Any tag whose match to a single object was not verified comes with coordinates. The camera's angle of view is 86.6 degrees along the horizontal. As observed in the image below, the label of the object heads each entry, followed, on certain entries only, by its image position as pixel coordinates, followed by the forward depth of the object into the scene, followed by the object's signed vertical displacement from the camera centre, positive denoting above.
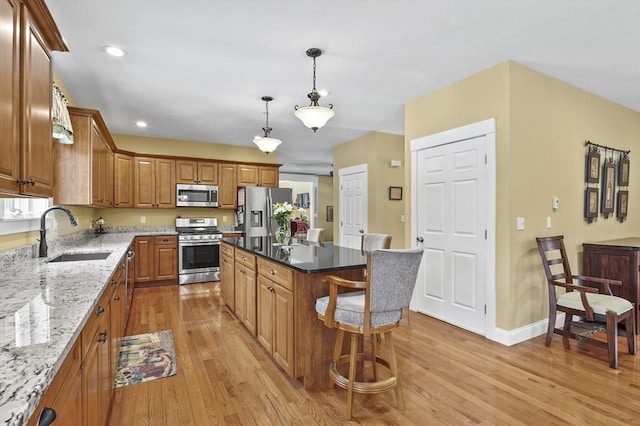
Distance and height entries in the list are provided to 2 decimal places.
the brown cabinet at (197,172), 6.01 +0.74
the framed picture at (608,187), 4.04 +0.32
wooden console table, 3.31 -0.52
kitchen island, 2.28 -0.69
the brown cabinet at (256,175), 6.50 +0.74
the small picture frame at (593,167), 3.79 +0.53
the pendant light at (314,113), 2.91 +0.88
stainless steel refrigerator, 6.18 +0.08
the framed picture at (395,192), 6.00 +0.37
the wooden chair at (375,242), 2.98 -0.26
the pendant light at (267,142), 4.07 +0.87
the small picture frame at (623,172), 4.25 +0.52
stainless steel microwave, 5.97 +0.32
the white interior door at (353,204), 6.15 +0.17
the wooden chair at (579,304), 2.68 -0.76
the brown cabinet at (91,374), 0.94 -0.58
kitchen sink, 2.79 -0.36
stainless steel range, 5.61 -0.73
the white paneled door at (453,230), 3.33 -0.18
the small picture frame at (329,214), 10.42 -0.02
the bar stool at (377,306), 1.91 -0.56
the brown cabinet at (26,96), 1.39 +0.55
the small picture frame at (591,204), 3.77 +0.11
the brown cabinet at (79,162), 3.13 +0.48
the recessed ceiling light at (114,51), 2.82 +1.37
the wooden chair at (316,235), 4.07 -0.27
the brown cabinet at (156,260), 5.36 -0.75
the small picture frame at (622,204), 4.26 +0.12
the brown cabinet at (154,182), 5.73 +0.53
